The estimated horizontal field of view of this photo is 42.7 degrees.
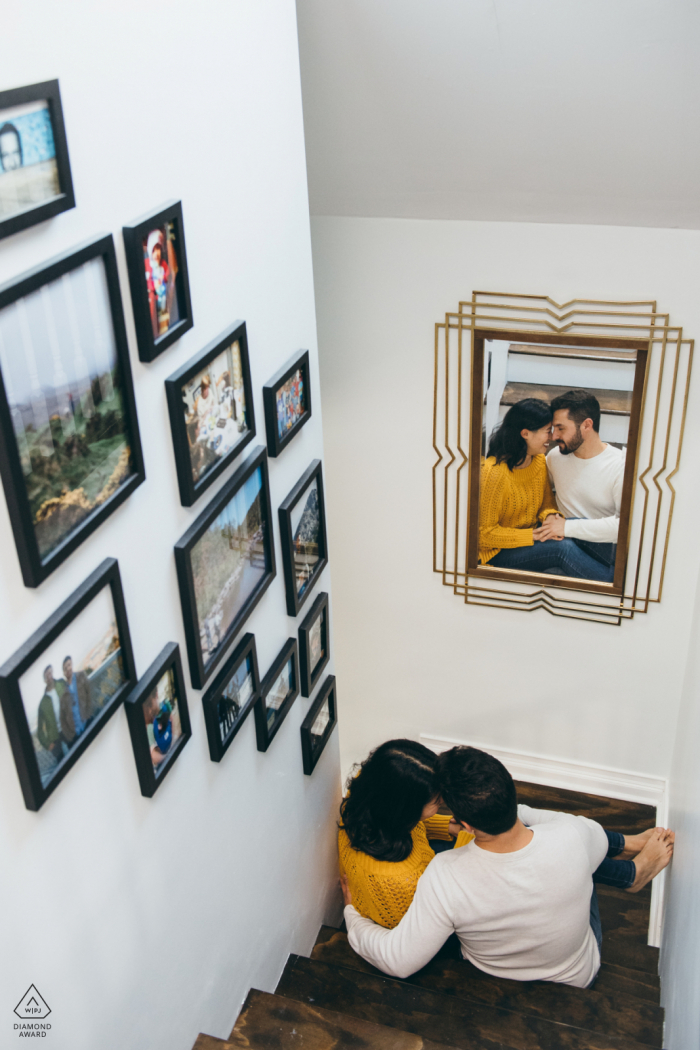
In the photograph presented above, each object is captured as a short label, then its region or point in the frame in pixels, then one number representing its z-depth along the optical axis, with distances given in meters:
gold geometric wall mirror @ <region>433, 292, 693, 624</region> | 3.16
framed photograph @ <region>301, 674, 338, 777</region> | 2.80
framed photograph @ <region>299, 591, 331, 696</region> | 2.65
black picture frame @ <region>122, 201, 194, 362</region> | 1.46
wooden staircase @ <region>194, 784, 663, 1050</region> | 2.36
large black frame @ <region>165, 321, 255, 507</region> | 1.66
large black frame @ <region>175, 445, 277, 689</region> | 1.78
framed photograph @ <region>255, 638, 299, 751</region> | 2.35
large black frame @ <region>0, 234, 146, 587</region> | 1.19
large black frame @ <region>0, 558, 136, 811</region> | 1.27
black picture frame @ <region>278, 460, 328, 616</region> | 2.35
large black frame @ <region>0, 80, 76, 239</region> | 1.14
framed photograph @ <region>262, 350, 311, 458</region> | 2.16
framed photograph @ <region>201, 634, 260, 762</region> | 2.01
